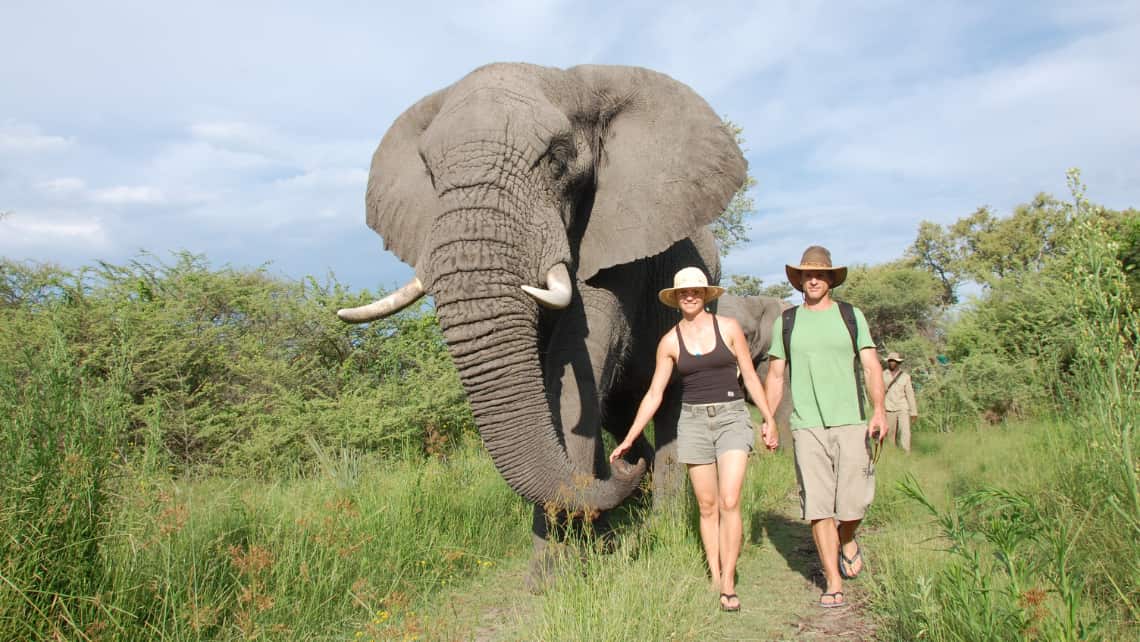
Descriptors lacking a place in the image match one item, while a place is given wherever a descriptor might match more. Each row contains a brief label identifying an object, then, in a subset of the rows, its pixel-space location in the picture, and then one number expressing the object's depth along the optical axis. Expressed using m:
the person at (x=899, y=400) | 12.23
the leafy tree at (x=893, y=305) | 33.75
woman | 4.54
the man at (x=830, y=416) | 4.66
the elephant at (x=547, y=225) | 4.64
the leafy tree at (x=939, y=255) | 42.22
